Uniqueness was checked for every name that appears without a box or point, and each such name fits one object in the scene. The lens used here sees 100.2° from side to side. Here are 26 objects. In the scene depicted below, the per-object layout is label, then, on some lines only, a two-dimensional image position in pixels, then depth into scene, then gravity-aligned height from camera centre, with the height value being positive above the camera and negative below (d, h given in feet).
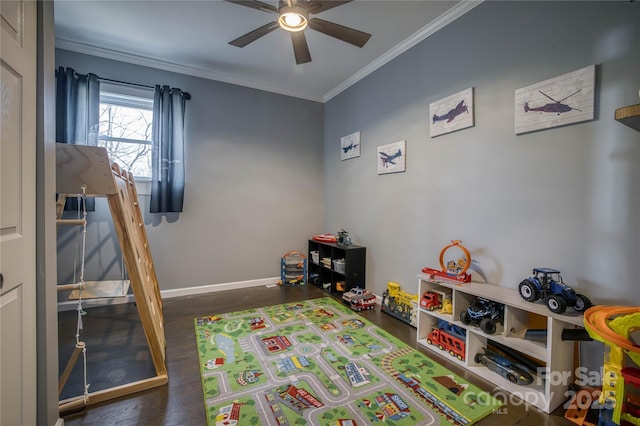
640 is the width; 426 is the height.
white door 2.93 -0.11
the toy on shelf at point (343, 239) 11.32 -1.33
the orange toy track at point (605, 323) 3.56 -1.63
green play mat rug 4.65 -3.58
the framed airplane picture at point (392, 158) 9.11 +1.82
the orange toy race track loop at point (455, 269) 6.69 -1.56
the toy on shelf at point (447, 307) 6.76 -2.46
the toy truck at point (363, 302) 9.43 -3.34
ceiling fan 5.45 +4.11
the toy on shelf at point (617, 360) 3.66 -2.13
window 9.77 +2.88
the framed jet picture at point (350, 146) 11.30 +2.74
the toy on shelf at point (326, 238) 11.91 -1.39
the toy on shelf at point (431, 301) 7.07 -2.43
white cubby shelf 4.70 -2.59
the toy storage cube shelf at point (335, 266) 10.55 -2.44
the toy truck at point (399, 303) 8.16 -3.03
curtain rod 9.43 +4.40
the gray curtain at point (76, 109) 8.63 +3.12
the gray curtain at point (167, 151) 10.02 +2.05
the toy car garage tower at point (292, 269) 12.39 -2.90
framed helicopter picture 5.06 +2.25
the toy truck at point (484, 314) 5.67 -2.32
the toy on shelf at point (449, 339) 6.23 -3.15
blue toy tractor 4.69 -1.51
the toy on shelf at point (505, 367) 5.31 -3.25
